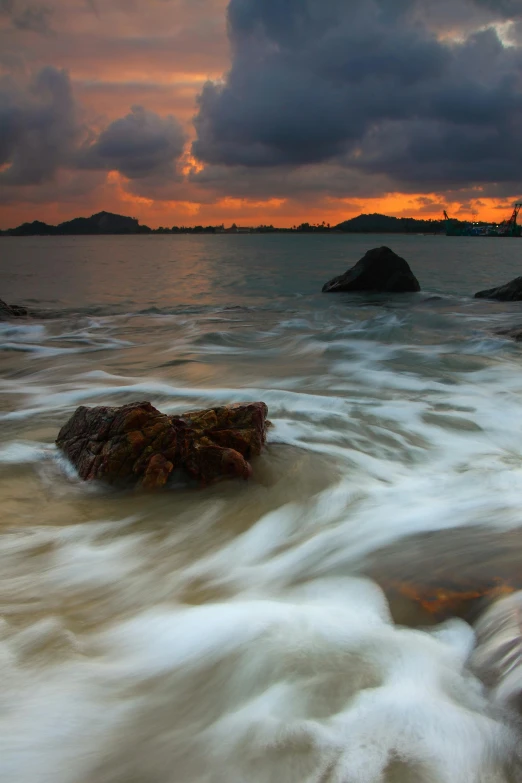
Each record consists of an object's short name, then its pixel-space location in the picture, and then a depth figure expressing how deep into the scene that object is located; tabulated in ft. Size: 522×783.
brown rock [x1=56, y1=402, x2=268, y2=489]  14.69
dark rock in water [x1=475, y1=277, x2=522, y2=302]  62.13
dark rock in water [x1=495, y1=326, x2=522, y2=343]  38.86
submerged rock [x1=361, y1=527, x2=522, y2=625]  9.62
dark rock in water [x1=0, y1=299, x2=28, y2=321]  53.72
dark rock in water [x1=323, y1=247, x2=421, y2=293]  70.69
